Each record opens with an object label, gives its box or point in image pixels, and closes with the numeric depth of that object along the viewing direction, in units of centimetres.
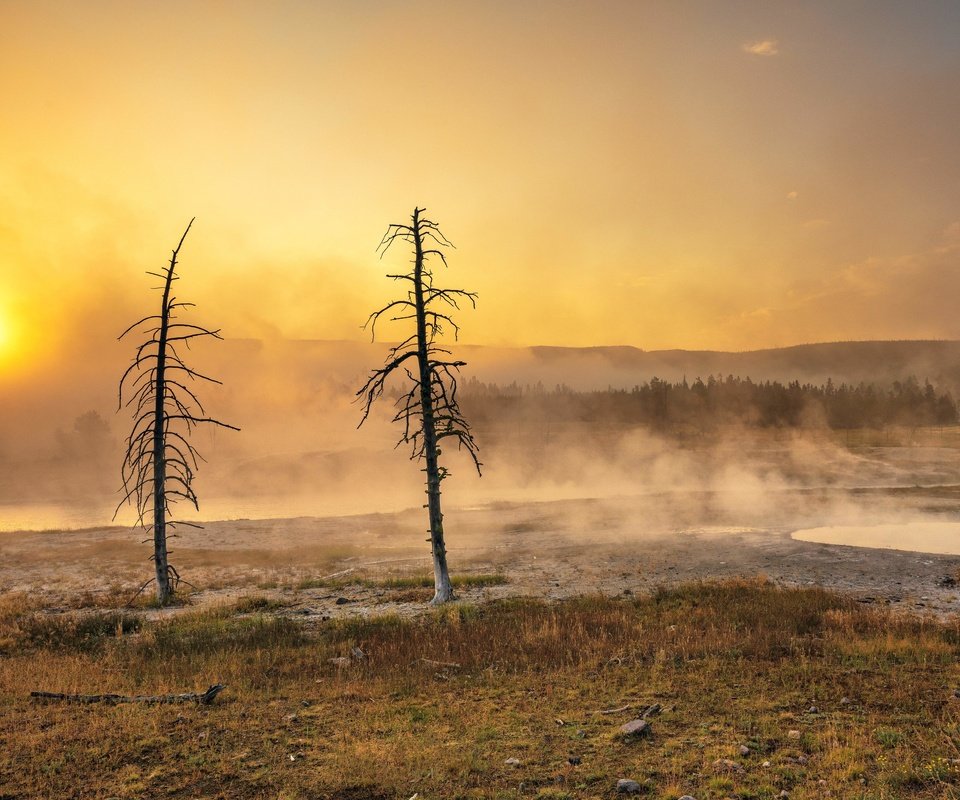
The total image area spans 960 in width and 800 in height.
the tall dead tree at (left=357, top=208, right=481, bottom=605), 2248
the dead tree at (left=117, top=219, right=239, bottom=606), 2468
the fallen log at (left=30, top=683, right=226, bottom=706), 1173
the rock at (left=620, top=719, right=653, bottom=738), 966
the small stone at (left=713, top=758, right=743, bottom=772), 829
